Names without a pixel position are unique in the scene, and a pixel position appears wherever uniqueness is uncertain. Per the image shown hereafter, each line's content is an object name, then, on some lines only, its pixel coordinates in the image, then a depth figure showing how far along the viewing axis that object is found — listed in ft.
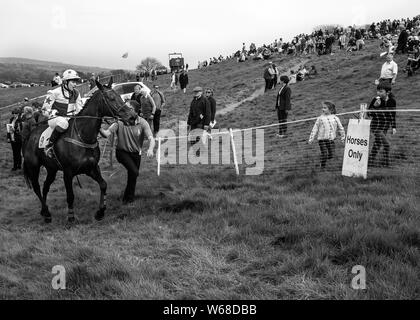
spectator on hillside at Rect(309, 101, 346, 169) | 33.04
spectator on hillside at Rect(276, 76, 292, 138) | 46.47
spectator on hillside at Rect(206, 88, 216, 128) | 45.75
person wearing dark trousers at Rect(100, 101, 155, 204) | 29.30
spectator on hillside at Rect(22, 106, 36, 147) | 44.24
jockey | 27.35
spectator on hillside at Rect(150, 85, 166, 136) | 54.19
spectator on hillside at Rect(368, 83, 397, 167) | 31.53
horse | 26.55
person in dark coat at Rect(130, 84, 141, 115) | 51.62
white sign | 29.19
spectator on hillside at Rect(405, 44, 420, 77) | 65.23
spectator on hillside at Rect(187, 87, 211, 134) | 42.65
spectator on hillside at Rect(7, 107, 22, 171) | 48.37
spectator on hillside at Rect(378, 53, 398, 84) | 48.42
